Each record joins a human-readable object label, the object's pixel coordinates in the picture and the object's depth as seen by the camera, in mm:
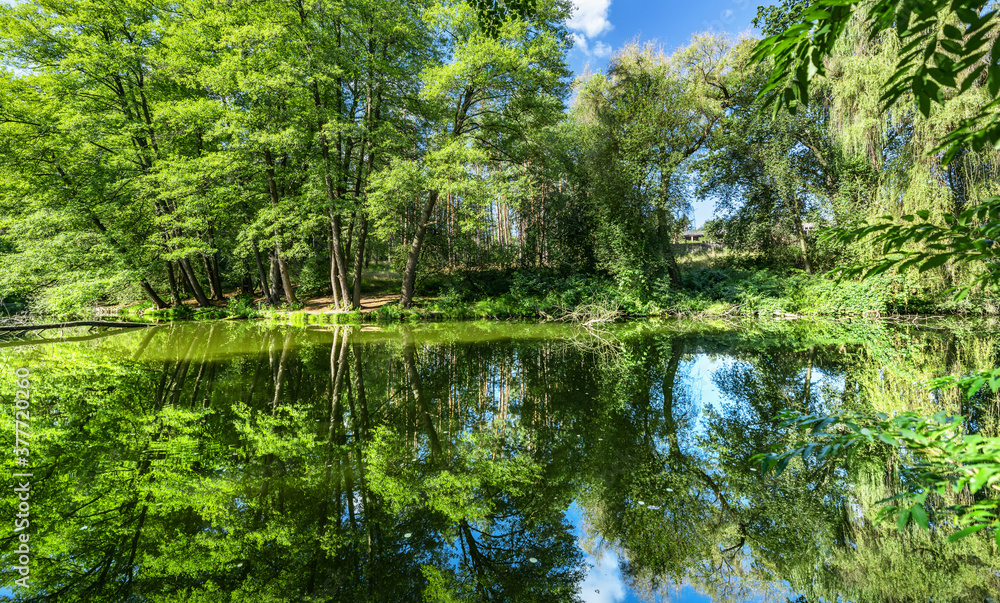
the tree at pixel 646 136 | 17578
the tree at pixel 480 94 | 14273
